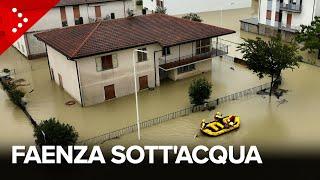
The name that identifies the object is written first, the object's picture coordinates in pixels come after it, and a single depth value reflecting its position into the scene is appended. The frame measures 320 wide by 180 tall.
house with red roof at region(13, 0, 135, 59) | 42.81
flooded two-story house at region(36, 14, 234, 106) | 29.72
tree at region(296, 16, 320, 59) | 37.75
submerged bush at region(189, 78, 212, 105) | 28.42
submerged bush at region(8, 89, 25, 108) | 30.34
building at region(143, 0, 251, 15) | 63.81
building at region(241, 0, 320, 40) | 43.69
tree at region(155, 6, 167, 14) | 58.21
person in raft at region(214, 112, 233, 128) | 25.50
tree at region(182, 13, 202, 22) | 52.14
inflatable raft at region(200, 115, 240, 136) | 24.92
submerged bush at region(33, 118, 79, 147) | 21.98
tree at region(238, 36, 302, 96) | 28.83
